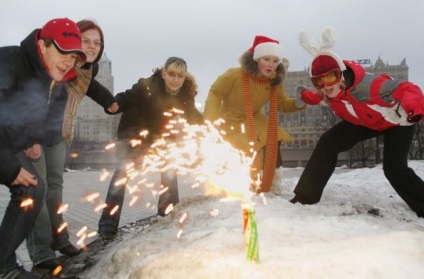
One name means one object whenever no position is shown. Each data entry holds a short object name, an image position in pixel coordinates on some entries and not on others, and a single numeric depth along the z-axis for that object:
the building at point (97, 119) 116.06
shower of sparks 4.44
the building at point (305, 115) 80.43
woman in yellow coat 5.34
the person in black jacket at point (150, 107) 5.00
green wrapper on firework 2.45
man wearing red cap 2.89
